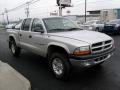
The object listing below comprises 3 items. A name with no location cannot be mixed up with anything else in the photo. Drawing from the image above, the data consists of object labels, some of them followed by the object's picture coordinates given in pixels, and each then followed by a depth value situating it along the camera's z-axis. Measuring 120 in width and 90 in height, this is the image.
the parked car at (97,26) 9.68
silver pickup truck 2.42
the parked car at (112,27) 8.74
